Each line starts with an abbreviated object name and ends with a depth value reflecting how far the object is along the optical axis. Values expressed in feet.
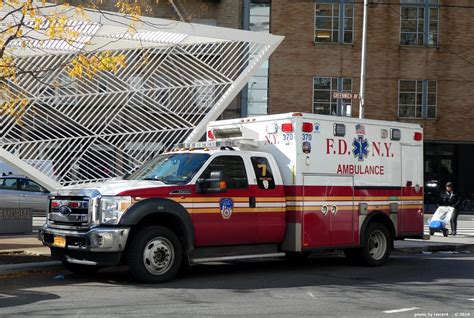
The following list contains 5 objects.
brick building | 103.60
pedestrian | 60.96
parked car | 66.74
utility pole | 67.82
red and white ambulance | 30.53
